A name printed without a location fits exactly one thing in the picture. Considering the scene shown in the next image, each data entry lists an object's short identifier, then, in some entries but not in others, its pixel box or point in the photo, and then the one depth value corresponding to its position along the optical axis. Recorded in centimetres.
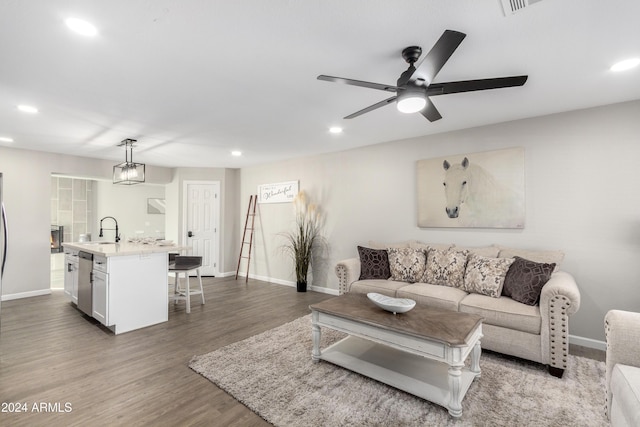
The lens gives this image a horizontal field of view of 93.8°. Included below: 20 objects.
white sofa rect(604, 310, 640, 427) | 148
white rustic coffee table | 199
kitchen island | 336
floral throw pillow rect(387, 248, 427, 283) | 369
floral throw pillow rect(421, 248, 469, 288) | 340
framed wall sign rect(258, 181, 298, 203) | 575
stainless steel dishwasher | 371
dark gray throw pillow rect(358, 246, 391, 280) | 390
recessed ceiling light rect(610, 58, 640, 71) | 216
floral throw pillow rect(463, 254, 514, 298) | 302
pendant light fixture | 412
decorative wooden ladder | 648
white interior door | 652
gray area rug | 196
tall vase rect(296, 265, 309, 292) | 529
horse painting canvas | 344
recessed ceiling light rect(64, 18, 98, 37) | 169
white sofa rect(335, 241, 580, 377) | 244
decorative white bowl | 238
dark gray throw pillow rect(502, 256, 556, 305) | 275
